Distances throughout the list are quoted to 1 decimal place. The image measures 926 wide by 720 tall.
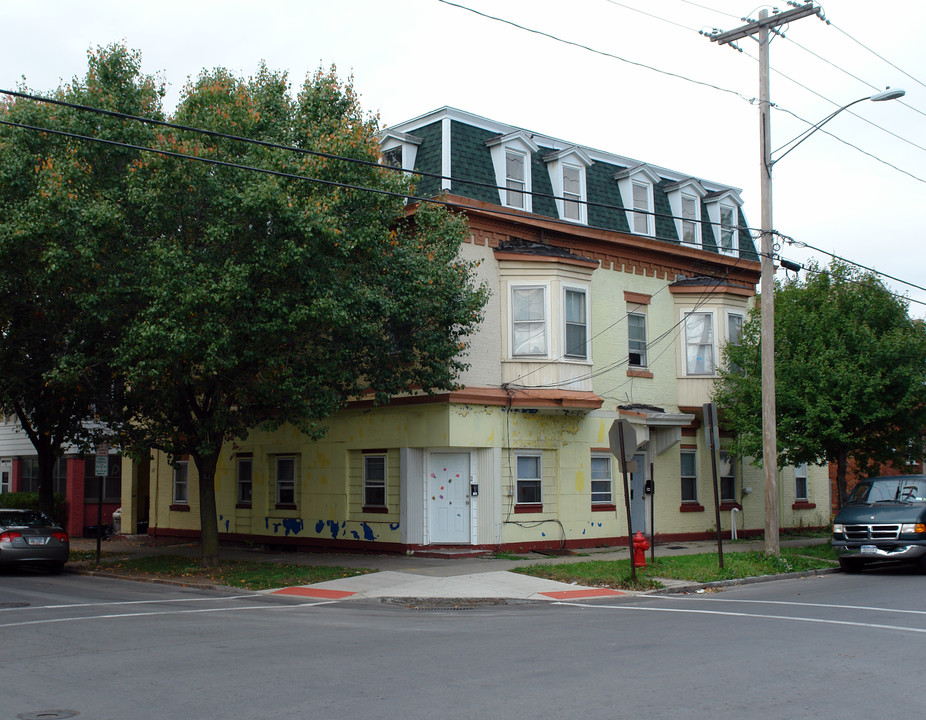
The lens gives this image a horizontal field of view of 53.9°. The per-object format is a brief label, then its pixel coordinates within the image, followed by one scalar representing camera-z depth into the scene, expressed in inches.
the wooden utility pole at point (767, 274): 713.0
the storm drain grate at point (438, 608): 561.6
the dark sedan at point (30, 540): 749.3
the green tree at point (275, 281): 612.1
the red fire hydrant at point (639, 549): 662.5
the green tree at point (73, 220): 605.0
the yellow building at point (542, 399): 832.9
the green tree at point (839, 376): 810.2
